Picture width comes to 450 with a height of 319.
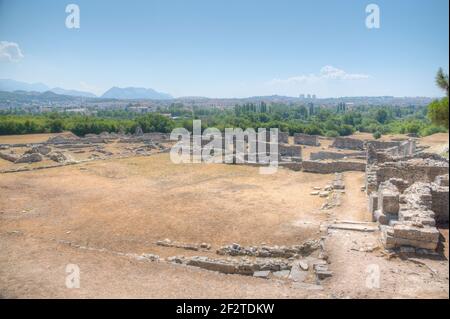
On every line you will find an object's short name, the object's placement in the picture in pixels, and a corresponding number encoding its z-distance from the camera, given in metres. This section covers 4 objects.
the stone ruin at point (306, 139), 49.25
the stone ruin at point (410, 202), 10.07
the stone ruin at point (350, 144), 45.31
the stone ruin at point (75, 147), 33.47
